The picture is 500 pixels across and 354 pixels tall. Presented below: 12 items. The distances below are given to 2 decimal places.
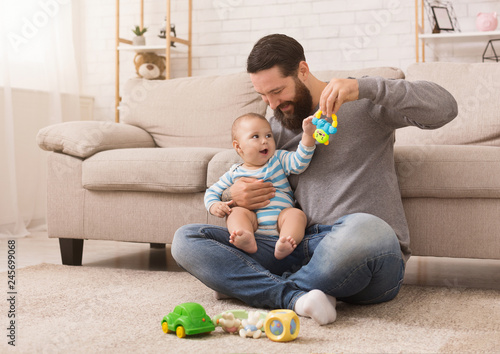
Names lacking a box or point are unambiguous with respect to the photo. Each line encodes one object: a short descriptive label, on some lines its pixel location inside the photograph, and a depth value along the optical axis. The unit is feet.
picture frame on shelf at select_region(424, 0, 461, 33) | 12.09
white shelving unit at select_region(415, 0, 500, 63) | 11.25
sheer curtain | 11.52
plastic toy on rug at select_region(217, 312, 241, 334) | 4.65
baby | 5.42
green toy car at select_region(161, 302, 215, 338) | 4.49
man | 4.93
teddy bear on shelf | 13.64
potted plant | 13.70
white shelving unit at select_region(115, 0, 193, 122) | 13.24
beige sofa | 6.44
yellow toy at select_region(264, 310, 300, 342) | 4.37
